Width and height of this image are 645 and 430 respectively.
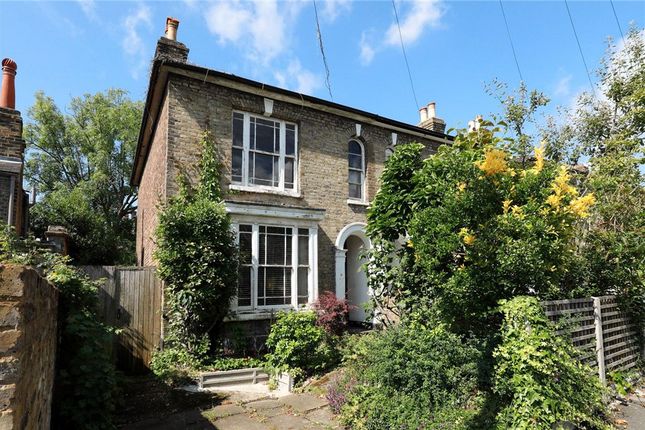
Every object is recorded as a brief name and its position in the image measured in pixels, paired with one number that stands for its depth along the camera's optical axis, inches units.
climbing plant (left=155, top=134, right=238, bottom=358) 315.3
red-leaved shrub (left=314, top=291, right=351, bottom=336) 368.2
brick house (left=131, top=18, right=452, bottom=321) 368.5
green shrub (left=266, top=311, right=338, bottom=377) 299.4
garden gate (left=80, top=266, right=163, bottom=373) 326.0
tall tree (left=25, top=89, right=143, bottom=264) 1055.0
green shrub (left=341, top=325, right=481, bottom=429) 189.5
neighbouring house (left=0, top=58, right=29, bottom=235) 367.9
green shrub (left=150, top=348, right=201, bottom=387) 287.6
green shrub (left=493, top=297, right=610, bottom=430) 171.3
